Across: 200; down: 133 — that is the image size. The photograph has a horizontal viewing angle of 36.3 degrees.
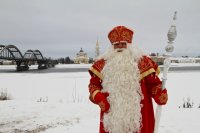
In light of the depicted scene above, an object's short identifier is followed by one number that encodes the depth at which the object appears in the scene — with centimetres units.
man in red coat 313
